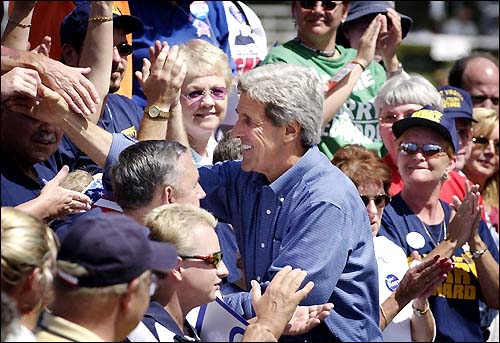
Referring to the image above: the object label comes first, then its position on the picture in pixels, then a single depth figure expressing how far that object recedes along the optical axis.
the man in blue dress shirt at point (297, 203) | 9.01
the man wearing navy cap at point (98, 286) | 6.43
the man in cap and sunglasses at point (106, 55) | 10.02
